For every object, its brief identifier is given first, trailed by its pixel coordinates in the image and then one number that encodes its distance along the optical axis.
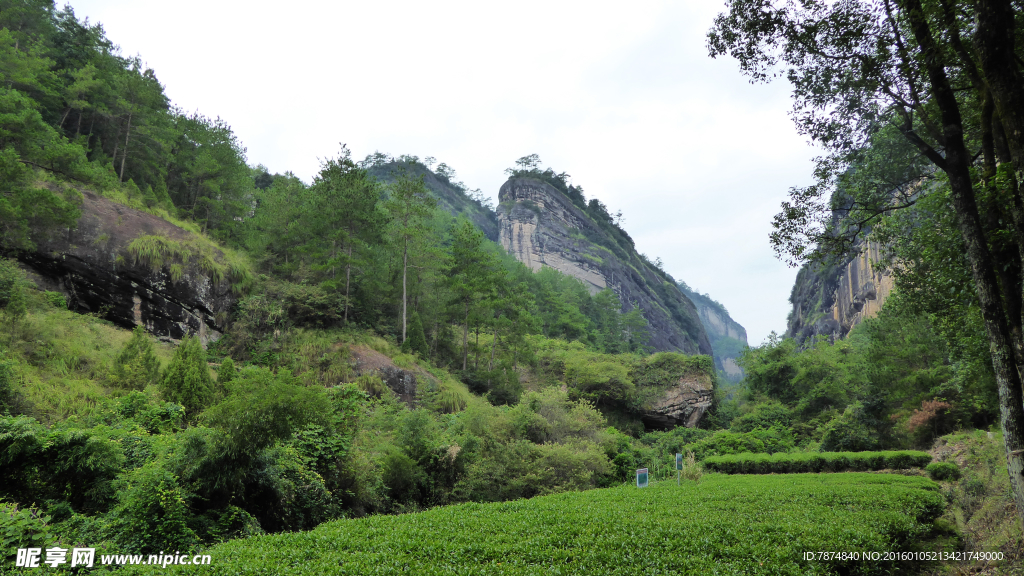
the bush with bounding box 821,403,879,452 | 21.67
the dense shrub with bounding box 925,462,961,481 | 14.45
